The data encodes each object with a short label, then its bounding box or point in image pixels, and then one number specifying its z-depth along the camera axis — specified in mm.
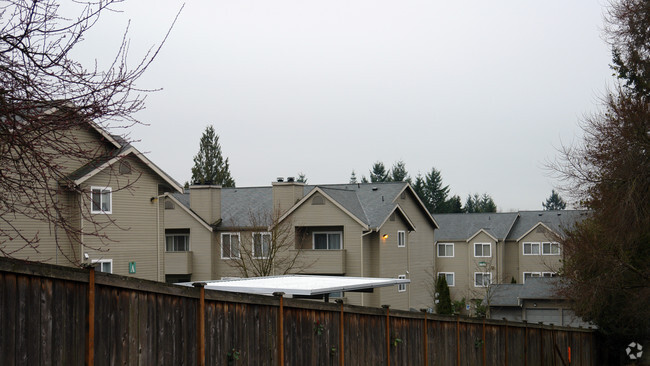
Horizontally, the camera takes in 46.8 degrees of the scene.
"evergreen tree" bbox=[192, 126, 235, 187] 95812
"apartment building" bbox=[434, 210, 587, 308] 67938
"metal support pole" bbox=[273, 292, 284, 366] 10461
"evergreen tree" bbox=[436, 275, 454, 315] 53688
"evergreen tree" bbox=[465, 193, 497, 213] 140750
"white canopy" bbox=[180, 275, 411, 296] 13930
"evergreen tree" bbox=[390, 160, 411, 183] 117625
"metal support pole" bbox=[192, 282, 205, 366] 8867
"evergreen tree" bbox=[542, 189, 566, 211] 168825
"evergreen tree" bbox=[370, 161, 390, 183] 118250
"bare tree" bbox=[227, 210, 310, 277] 40500
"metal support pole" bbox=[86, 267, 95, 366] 7070
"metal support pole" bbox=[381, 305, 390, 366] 13539
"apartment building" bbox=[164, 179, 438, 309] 42250
